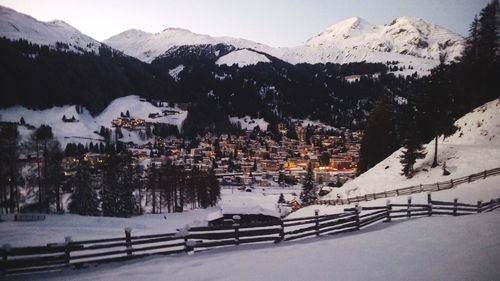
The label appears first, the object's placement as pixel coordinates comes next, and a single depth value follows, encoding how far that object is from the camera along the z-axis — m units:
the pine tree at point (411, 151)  44.59
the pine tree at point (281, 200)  95.95
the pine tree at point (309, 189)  84.38
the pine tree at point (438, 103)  44.88
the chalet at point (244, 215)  47.38
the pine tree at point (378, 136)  59.22
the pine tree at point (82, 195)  51.00
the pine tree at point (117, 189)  55.38
